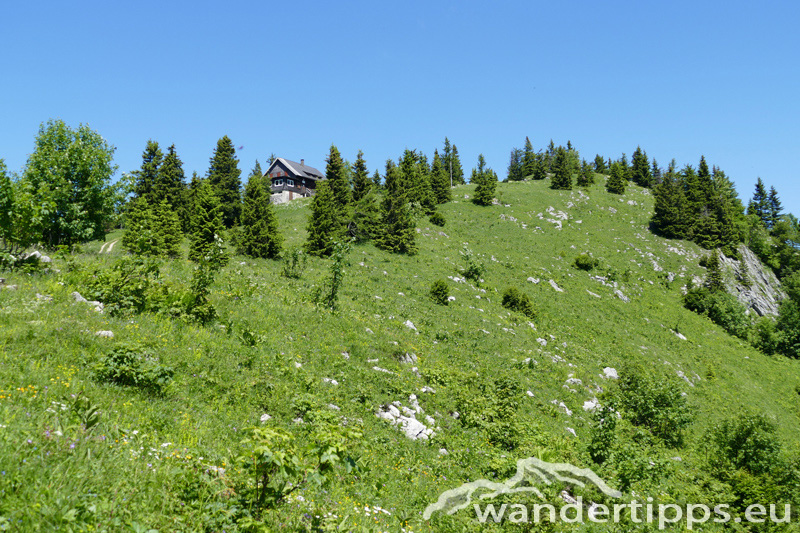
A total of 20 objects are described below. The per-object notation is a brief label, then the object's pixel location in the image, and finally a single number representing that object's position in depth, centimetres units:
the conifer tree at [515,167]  11059
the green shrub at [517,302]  2864
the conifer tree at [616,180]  7606
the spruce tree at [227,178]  5347
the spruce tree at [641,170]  9294
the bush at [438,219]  4969
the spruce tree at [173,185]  4903
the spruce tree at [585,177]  7962
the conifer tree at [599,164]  10471
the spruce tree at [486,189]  6188
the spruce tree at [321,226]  3234
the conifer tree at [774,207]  8719
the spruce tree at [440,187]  6241
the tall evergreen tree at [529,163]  9477
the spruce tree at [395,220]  3738
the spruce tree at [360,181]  4762
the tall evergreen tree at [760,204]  8794
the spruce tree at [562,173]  7600
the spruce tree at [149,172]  4891
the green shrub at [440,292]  2612
